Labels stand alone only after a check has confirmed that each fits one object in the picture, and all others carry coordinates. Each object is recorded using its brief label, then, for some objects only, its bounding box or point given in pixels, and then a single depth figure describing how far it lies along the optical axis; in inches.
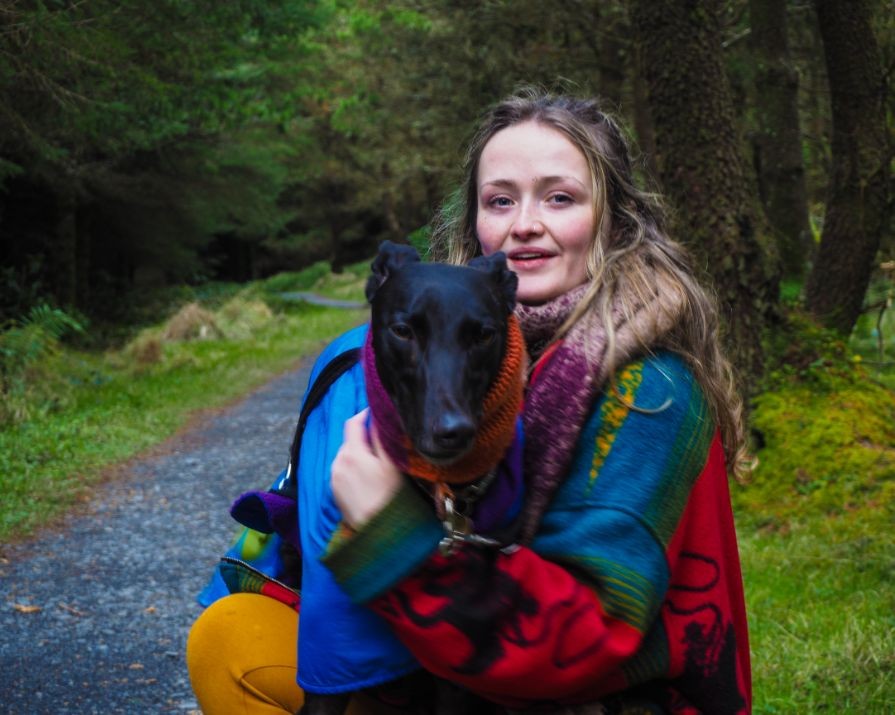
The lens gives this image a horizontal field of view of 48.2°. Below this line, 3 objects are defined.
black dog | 64.2
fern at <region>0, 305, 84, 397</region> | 366.6
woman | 70.1
